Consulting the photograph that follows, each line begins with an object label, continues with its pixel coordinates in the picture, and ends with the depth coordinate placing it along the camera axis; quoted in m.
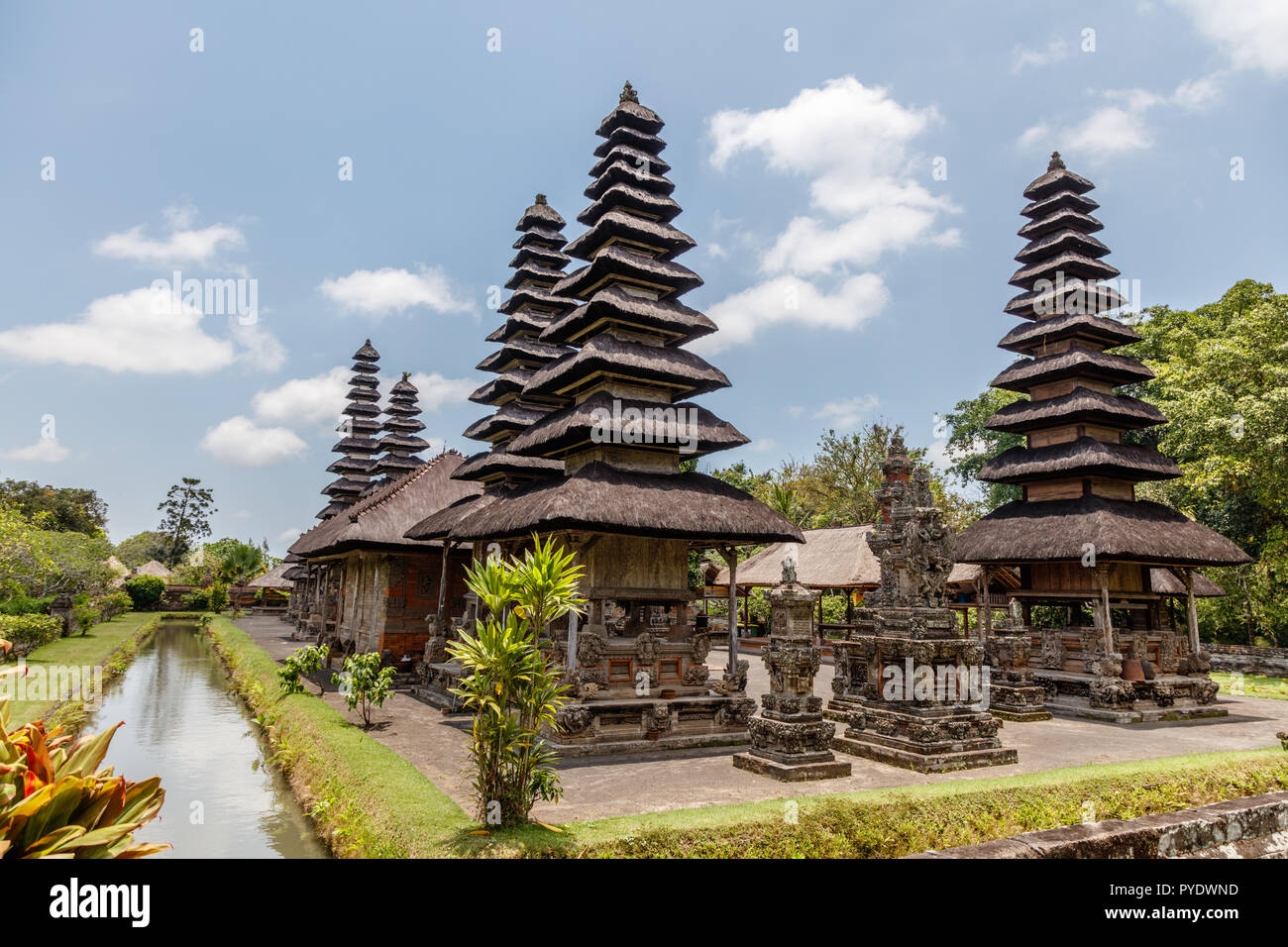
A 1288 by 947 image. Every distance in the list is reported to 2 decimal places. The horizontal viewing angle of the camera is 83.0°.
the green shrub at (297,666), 15.79
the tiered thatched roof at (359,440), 37.66
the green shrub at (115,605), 43.47
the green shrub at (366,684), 13.79
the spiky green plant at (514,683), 7.28
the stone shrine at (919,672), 11.62
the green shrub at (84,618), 30.39
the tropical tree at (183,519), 82.00
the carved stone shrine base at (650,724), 12.10
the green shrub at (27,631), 20.56
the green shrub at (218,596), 55.28
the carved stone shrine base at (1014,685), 16.41
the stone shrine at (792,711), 10.42
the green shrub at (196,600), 55.78
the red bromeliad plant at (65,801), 2.75
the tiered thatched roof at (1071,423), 17.47
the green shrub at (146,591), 54.00
